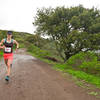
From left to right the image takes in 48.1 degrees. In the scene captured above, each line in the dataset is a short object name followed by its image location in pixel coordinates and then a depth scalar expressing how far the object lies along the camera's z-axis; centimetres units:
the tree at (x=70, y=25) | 1376
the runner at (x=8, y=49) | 465
